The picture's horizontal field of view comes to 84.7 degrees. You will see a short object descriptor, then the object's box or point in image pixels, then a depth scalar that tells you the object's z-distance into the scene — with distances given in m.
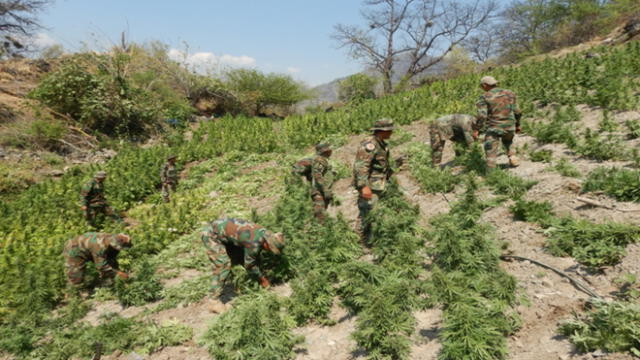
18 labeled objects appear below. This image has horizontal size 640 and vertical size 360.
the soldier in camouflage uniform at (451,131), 8.60
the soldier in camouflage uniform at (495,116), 7.18
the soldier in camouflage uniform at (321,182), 7.03
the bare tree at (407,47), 32.50
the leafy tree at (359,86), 29.81
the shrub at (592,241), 4.08
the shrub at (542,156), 7.50
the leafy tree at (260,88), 28.66
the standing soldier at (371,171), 6.13
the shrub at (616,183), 5.09
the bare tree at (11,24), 22.16
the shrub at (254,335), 3.79
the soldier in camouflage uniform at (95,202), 9.13
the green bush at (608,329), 2.86
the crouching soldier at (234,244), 5.30
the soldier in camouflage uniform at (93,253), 6.18
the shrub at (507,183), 6.36
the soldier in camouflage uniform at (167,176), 11.83
